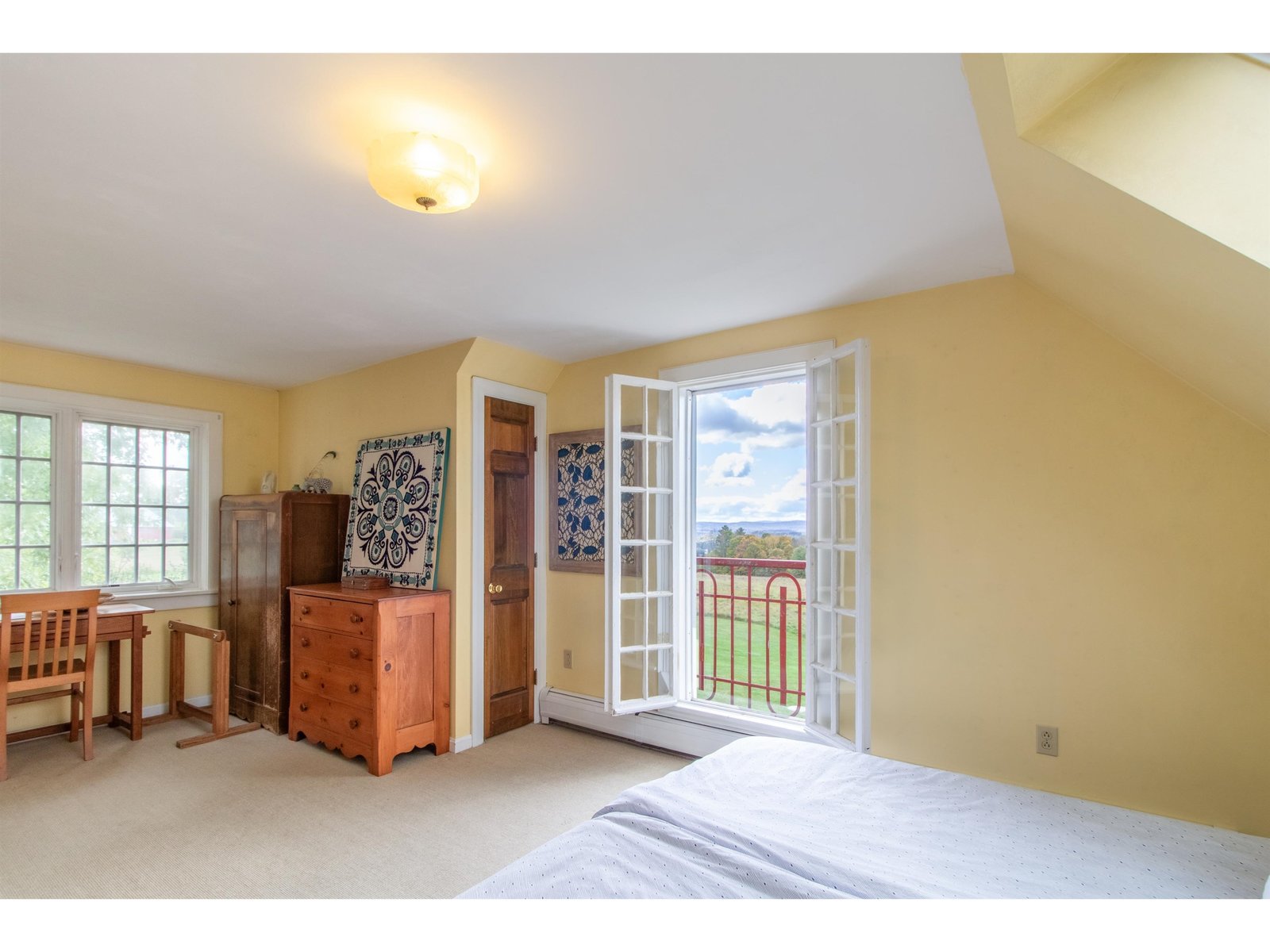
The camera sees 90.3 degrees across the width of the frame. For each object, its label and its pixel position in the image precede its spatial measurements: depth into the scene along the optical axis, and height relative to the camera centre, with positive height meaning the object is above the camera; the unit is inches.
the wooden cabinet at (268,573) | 159.6 -20.1
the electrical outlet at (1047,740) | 98.3 -38.1
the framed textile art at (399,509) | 150.5 -3.1
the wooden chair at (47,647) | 128.3 -32.5
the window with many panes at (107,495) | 154.2 +0.3
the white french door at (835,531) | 112.4 -6.6
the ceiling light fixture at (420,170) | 65.1 +34.2
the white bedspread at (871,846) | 51.6 -32.5
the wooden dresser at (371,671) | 132.5 -38.7
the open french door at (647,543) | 144.3 -10.6
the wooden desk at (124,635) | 146.9 -32.6
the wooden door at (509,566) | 155.2 -17.7
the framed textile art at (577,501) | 157.4 -1.2
